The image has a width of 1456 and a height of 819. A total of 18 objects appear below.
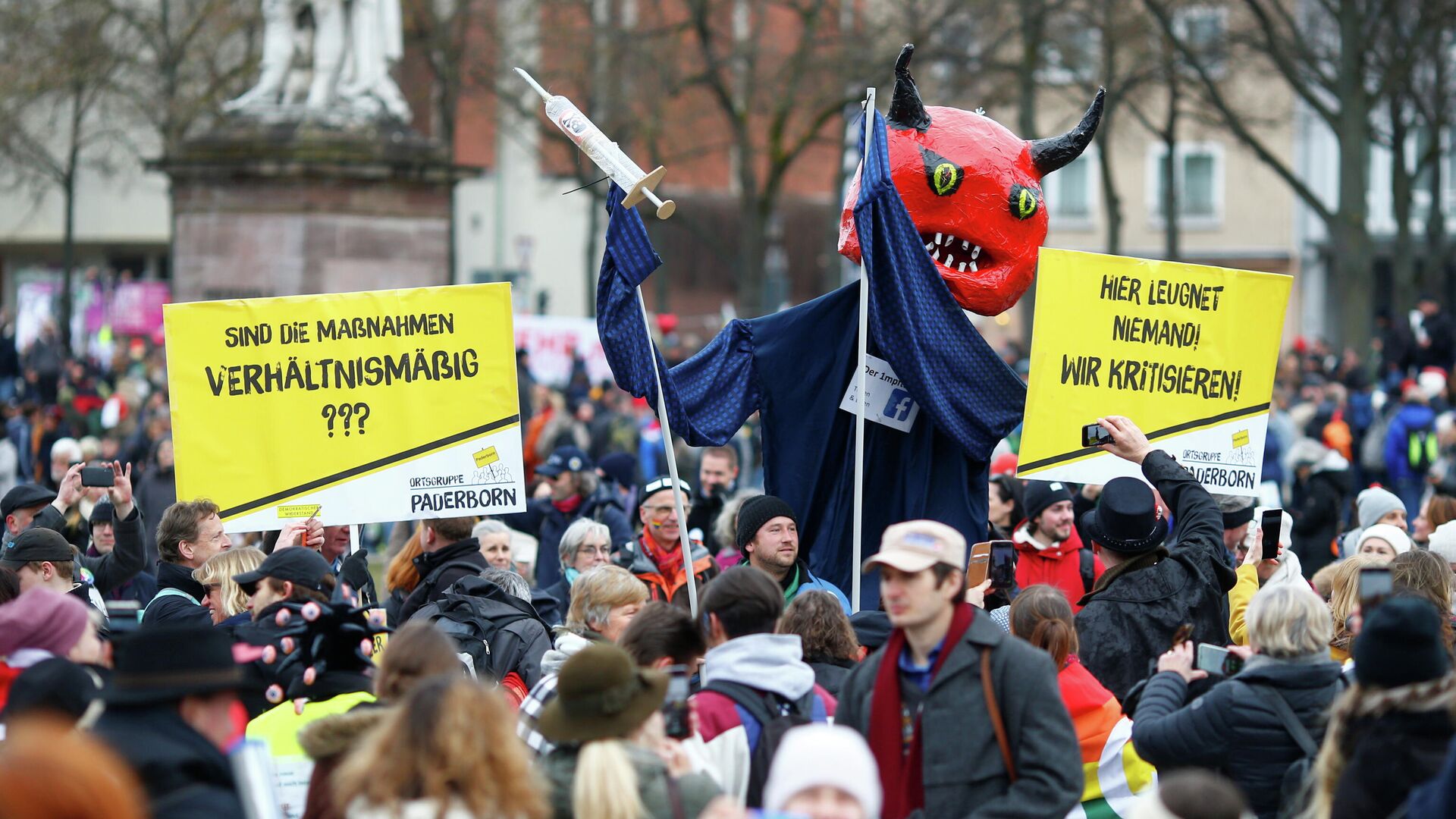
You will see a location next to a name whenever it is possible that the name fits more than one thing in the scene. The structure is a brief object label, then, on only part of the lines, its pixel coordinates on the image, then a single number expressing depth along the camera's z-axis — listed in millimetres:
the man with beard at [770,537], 14359
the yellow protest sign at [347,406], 16172
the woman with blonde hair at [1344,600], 13102
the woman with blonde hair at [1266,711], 10641
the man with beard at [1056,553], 17594
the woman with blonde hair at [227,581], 14047
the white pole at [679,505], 14000
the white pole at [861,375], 14070
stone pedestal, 33062
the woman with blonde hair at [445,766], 8133
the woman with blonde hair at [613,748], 8625
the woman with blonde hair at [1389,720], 8914
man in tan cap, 9562
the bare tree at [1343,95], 49000
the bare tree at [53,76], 58937
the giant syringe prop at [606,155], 13727
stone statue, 33000
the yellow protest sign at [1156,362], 15141
